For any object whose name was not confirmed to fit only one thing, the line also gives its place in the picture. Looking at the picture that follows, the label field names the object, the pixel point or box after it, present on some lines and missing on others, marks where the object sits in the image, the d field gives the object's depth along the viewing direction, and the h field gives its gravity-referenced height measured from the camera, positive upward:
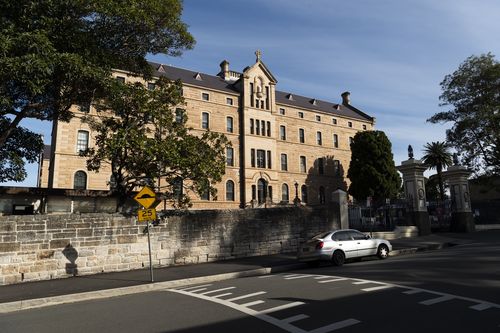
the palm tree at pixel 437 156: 52.03 +9.22
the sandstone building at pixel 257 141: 36.97 +10.78
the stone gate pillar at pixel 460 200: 28.78 +1.86
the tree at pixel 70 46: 10.96 +6.21
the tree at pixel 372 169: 47.25 +7.12
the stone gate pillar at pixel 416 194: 26.08 +2.14
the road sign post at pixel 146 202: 12.78 +1.00
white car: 14.98 -0.73
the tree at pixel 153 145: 14.81 +3.34
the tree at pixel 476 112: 31.17 +9.26
